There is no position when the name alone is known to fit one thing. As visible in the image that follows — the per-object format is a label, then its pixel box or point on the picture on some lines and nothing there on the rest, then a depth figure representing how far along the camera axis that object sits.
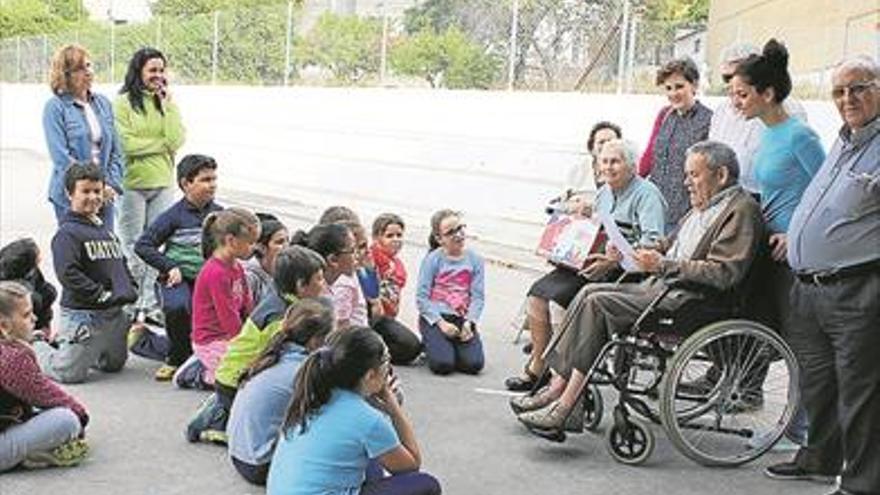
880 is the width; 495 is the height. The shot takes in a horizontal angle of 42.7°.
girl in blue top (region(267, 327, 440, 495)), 3.32
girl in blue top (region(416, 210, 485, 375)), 5.92
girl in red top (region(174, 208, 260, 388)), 5.05
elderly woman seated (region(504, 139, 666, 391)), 5.00
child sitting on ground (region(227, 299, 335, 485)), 3.97
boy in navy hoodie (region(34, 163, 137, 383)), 5.41
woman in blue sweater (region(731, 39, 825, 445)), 4.43
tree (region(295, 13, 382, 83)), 15.41
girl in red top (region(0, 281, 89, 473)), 4.05
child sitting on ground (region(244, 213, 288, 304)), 5.28
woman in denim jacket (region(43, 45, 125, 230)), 6.10
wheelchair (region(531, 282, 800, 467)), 4.35
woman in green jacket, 6.46
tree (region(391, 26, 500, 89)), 12.91
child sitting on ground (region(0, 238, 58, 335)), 5.46
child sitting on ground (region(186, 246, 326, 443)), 4.41
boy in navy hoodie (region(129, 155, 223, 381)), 5.65
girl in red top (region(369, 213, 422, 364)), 5.99
